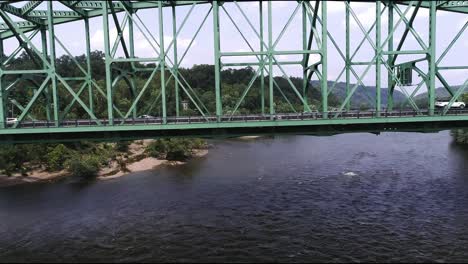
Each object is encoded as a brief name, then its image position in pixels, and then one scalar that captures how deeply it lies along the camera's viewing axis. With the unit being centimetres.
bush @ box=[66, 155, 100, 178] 4866
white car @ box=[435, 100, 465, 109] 3751
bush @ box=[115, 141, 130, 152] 6291
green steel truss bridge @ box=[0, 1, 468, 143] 2717
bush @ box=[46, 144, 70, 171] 5031
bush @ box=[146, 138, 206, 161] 6025
